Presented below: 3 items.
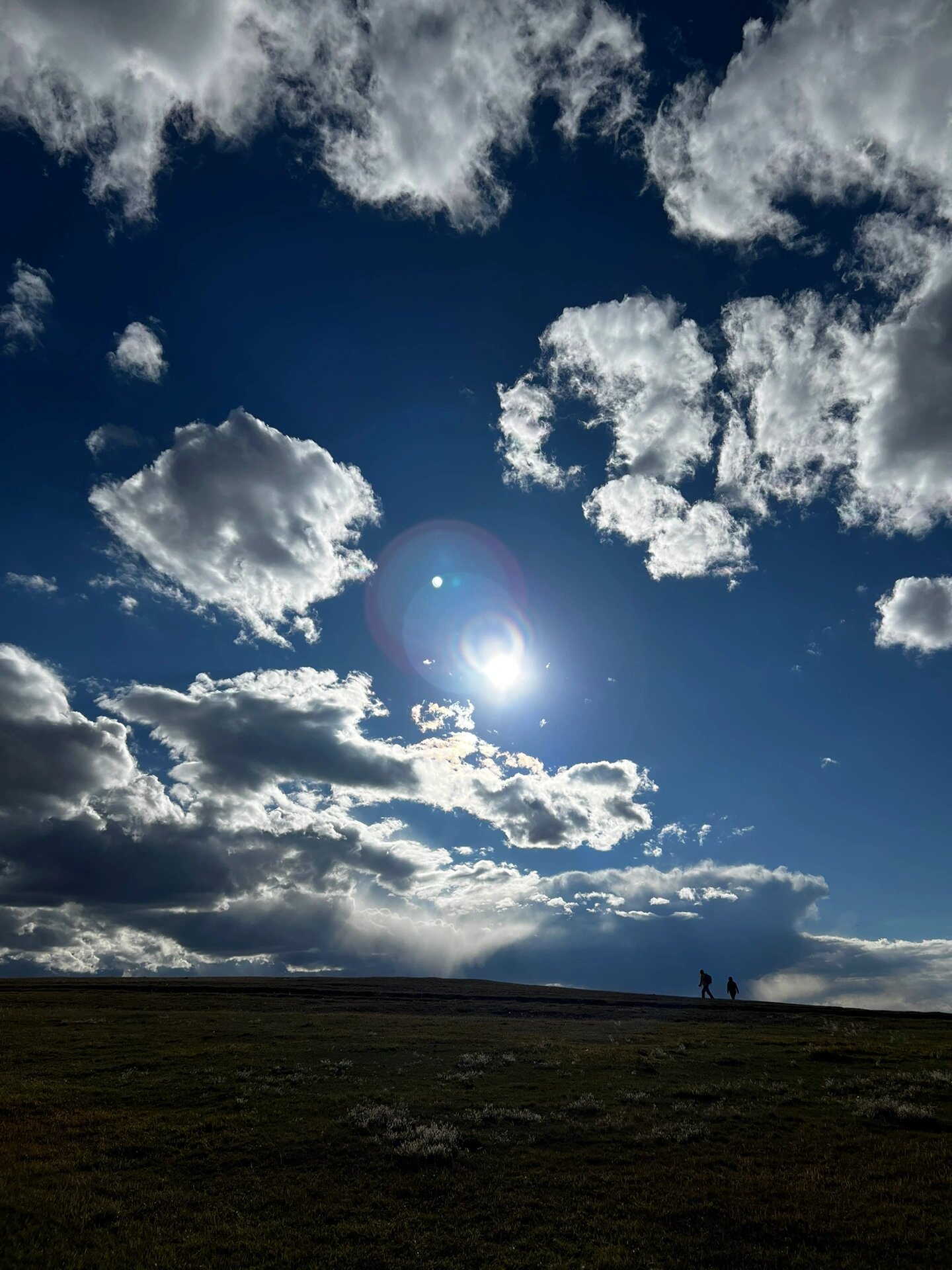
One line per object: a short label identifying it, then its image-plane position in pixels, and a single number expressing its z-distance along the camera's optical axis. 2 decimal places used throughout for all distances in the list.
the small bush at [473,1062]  35.38
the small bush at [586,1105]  26.20
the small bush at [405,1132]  21.05
